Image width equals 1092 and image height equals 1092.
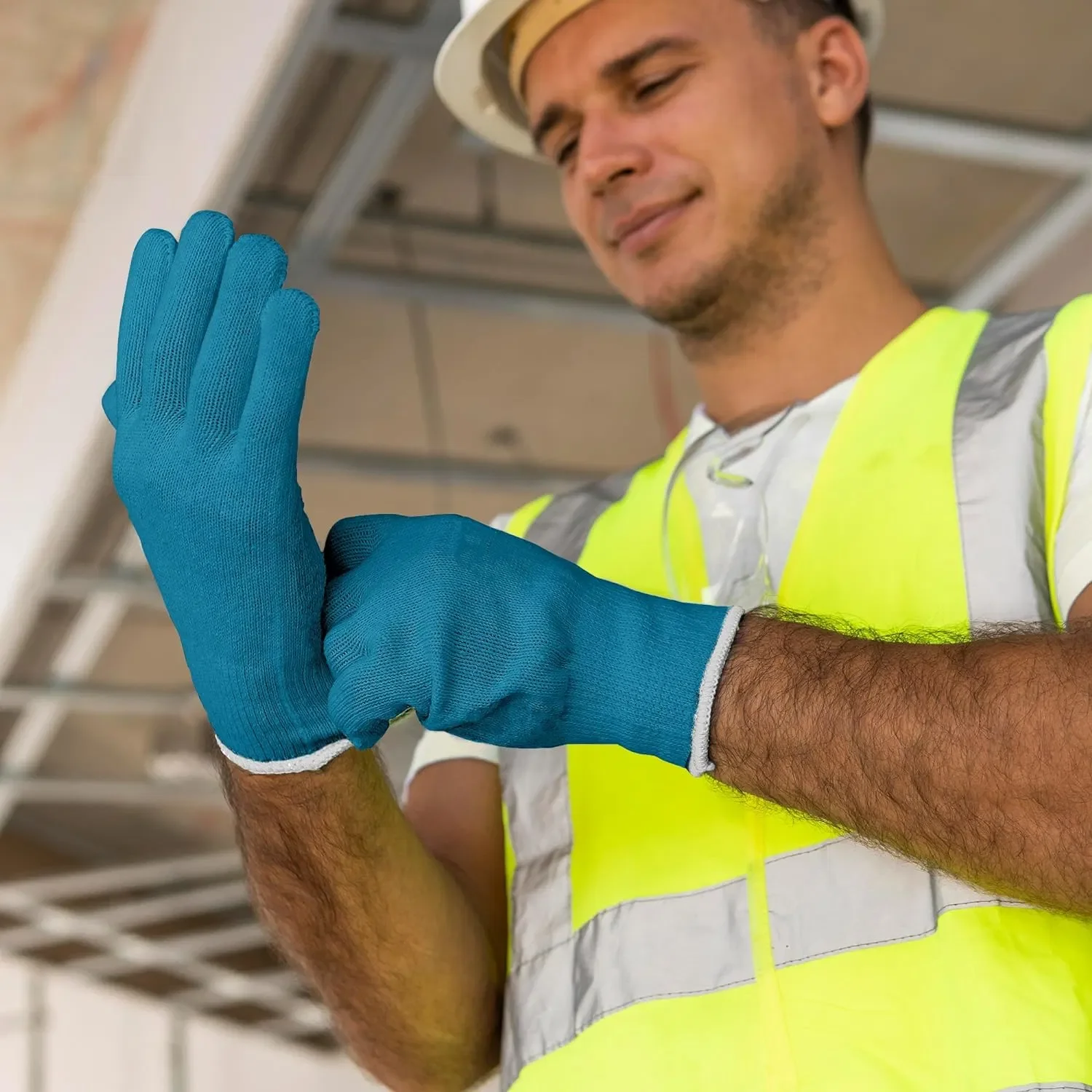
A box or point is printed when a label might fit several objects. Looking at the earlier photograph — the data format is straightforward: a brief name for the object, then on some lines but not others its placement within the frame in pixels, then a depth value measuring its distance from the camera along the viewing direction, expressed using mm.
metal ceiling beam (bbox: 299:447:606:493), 4145
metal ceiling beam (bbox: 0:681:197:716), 4891
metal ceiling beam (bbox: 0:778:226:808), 5676
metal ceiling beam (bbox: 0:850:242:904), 6805
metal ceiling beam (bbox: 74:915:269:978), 7754
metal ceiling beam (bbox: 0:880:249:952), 7281
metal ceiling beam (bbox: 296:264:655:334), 3377
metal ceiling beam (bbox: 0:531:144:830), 4309
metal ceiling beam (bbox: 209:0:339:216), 2166
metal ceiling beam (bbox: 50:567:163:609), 4055
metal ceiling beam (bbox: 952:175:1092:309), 3449
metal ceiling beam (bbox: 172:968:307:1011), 8398
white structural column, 2309
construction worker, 1002
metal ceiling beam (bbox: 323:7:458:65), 2496
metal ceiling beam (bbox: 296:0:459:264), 2617
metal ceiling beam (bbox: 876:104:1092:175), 2988
